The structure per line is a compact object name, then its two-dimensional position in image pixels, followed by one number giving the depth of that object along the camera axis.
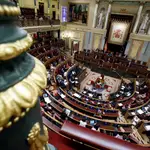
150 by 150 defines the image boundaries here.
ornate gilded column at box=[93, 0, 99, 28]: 15.09
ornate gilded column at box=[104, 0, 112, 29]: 14.64
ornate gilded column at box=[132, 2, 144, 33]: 13.26
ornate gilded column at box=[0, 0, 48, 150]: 0.56
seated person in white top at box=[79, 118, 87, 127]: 5.44
